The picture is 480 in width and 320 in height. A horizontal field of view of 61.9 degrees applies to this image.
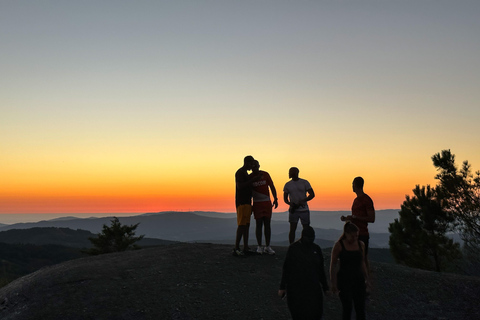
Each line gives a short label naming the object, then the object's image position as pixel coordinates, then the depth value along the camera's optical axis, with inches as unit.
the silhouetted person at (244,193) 366.3
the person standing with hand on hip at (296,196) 367.6
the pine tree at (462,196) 722.8
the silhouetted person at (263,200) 377.0
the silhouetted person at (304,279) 195.2
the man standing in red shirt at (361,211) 288.5
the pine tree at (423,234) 837.8
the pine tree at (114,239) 1392.7
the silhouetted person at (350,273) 222.8
